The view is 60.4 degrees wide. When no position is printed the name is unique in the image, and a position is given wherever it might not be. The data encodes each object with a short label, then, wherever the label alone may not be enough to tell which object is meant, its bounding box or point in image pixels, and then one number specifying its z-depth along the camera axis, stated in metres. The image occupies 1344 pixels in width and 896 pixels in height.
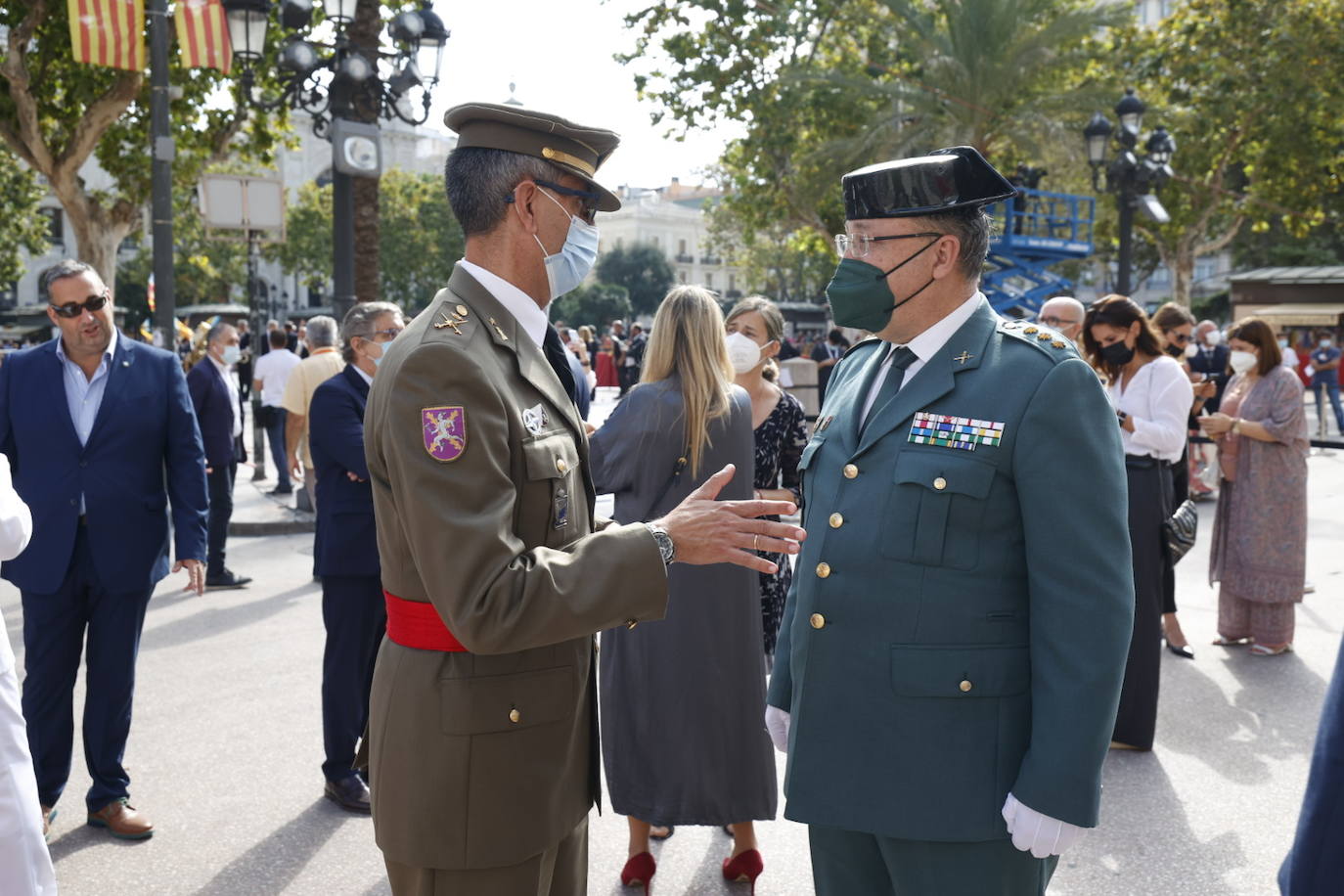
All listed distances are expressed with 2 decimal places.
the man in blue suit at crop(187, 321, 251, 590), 8.50
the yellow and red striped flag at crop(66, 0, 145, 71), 10.67
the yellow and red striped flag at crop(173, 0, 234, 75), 11.20
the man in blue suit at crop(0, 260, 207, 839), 4.18
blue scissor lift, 19.53
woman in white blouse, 5.11
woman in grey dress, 3.95
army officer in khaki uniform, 1.96
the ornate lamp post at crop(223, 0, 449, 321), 10.00
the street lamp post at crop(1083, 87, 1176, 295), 15.52
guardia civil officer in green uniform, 2.11
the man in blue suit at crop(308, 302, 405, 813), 4.58
